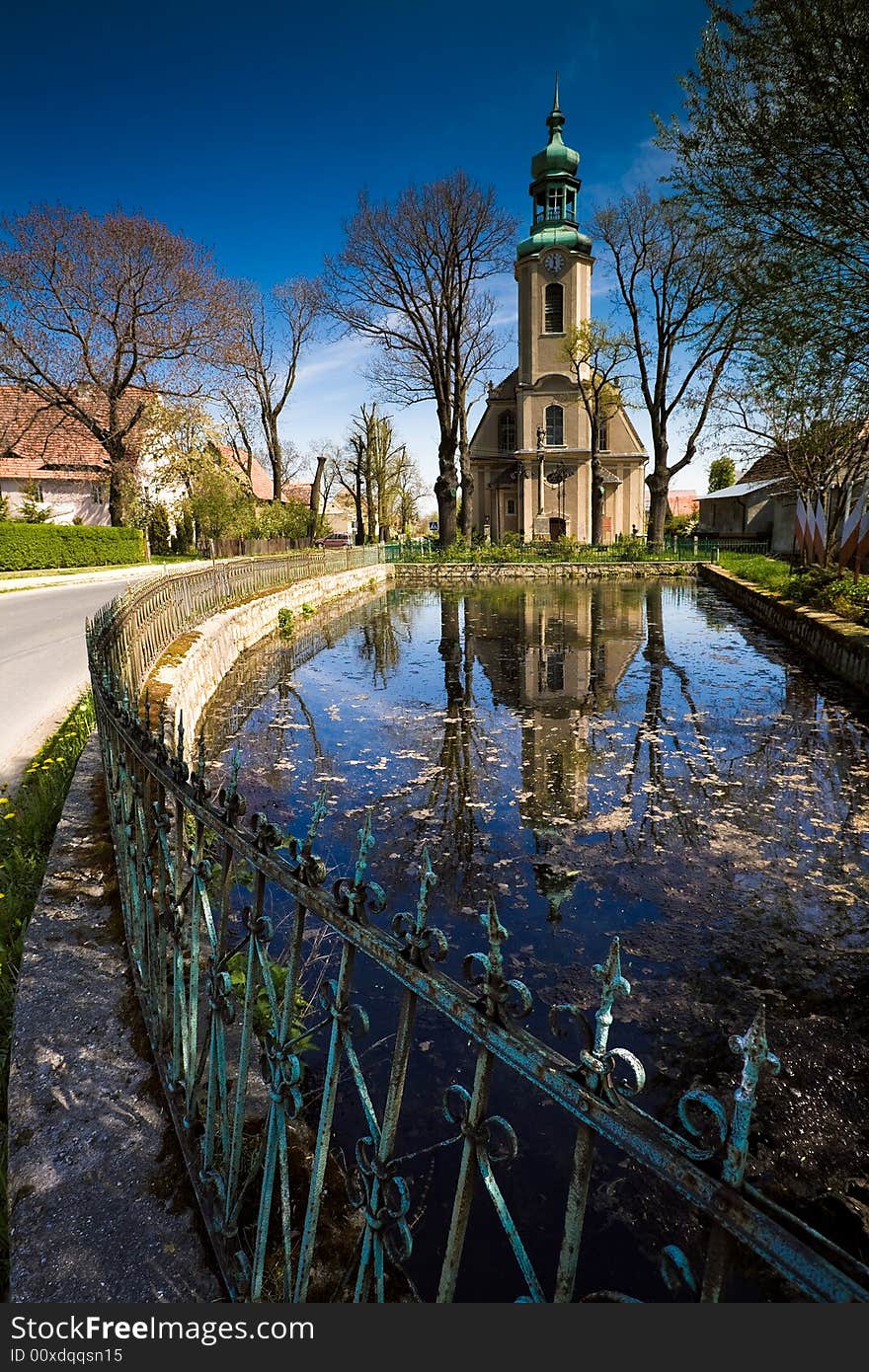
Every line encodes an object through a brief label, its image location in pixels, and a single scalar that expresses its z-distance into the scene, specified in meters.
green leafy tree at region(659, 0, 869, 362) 7.03
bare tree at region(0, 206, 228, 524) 28.39
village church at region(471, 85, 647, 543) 41.56
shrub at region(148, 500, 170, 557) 36.38
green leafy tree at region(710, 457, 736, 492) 58.28
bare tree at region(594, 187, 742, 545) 31.71
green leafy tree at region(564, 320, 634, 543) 34.78
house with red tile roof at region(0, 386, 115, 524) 36.62
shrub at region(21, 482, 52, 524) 31.41
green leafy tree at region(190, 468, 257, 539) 34.03
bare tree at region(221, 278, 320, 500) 39.59
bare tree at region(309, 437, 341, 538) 43.03
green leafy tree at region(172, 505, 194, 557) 38.62
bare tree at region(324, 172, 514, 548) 32.31
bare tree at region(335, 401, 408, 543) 51.62
